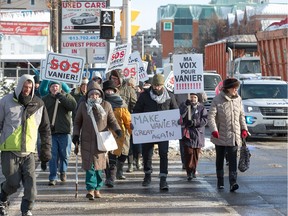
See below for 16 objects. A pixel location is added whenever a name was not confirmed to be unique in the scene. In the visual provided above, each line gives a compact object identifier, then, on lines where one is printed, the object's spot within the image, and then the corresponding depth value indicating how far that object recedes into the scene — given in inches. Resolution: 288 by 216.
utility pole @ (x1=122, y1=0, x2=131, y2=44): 886.4
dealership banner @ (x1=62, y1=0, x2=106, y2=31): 1040.2
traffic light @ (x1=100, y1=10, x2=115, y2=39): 878.4
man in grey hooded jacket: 382.6
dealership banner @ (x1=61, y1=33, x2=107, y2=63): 1024.2
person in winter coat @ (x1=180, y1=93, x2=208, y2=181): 541.0
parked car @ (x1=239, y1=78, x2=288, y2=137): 869.8
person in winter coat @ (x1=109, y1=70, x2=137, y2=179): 521.7
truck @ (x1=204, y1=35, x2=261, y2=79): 1342.3
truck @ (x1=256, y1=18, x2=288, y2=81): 1155.9
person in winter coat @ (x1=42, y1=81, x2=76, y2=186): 515.8
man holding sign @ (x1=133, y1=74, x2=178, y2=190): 497.4
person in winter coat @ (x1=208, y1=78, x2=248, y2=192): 491.2
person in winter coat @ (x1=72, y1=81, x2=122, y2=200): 448.5
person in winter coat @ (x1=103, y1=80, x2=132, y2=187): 498.9
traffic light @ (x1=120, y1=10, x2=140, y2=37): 898.7
